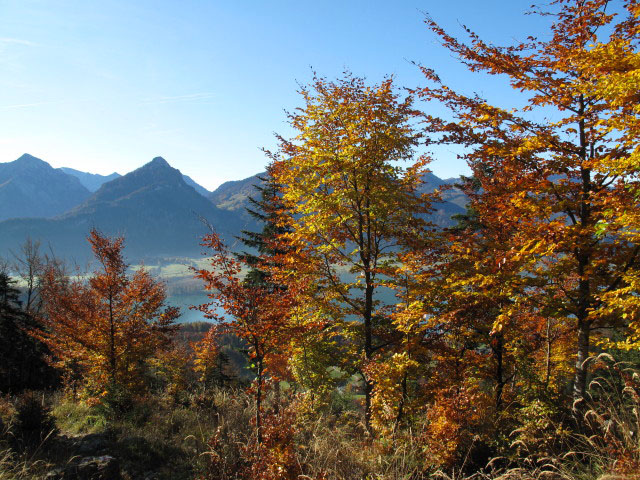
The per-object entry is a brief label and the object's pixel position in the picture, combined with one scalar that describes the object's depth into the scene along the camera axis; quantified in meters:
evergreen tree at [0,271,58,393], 19.88
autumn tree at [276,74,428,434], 8.79
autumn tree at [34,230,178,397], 11.96
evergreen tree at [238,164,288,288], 17.06
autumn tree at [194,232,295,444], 6.99
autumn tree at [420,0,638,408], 5.82
